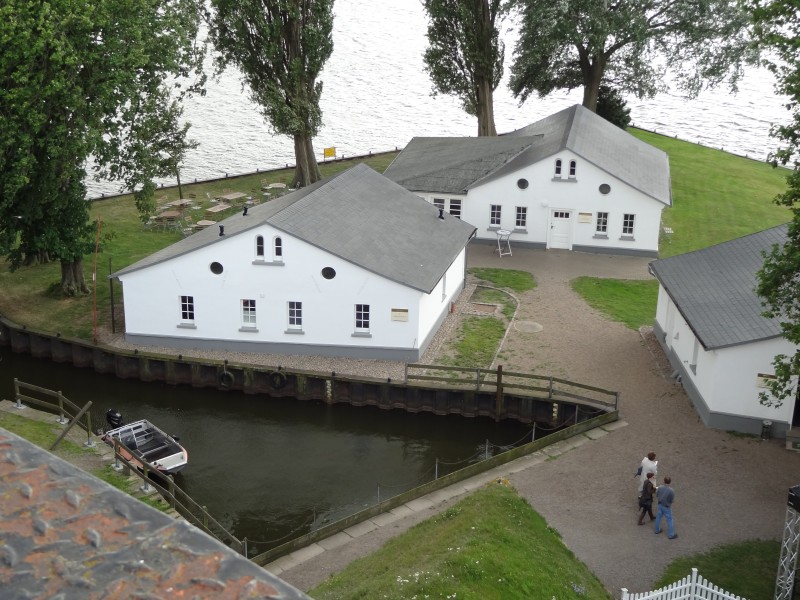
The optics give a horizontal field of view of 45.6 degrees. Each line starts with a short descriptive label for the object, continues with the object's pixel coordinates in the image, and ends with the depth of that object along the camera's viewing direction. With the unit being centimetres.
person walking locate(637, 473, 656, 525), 2567
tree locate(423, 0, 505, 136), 6362
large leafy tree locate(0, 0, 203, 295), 3612
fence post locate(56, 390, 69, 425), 3077
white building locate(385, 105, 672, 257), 5012
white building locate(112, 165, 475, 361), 3675
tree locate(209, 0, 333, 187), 5450
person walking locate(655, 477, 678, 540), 2503
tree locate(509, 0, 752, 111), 6222
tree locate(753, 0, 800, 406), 2348
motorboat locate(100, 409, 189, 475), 3052
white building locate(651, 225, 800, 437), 3031
